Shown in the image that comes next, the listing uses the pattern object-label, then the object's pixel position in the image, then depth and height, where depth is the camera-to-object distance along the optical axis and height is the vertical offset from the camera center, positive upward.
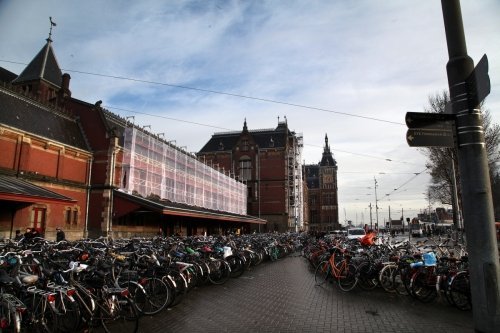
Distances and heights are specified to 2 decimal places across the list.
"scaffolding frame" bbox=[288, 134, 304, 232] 59.31 +6.60
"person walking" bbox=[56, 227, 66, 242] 16.14 -0.48
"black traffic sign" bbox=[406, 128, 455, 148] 3.87 +0.94
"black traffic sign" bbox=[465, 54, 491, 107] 3.37 +1.36
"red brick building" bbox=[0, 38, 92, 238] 18.73 +3.65
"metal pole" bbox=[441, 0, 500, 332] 3.22 +0.38
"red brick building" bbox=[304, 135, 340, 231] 99.54 +7.65
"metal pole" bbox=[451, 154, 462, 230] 17.64 +1.72
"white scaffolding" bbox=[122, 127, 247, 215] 26.75 +4.57
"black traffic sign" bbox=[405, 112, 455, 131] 3.85 +1.12
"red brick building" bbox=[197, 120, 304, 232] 57.25 +9.23
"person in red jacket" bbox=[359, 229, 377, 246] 11.86 -0.46
